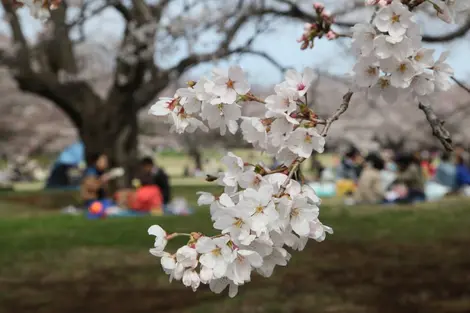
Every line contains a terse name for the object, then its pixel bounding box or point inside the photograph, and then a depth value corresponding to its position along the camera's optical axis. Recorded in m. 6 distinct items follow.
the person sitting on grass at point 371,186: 10.17
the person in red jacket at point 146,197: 8.66
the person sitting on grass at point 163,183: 9.55
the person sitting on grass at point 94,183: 9.11
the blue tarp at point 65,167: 17.00
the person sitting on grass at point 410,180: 10.09
